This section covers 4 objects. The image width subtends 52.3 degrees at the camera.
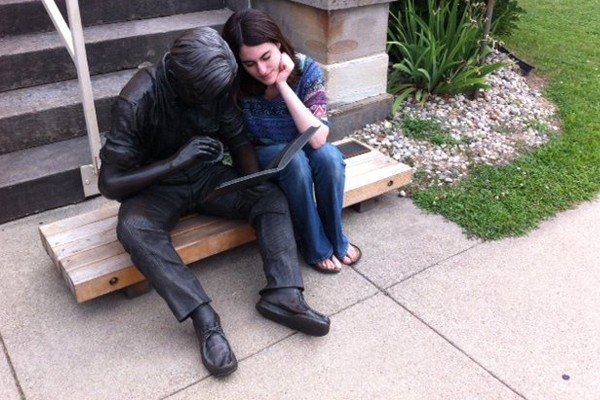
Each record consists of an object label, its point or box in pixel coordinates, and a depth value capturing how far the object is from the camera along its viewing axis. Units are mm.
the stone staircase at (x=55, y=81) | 3363
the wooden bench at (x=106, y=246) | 2617
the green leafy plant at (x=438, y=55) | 4539
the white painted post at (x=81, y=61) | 3041
